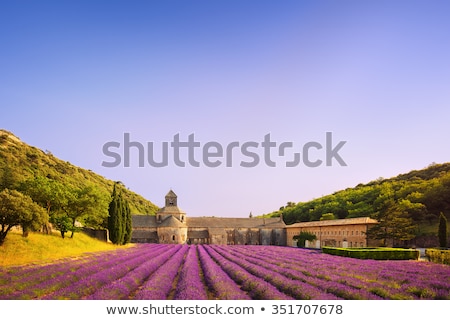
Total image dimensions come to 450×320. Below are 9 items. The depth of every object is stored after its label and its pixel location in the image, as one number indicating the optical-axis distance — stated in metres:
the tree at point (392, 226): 41.38
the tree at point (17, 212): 23.84
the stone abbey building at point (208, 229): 70.38
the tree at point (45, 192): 34.22
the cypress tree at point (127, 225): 52.25
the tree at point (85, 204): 40.03
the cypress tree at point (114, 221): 47.59
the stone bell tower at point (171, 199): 79.38
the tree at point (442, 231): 42.31
